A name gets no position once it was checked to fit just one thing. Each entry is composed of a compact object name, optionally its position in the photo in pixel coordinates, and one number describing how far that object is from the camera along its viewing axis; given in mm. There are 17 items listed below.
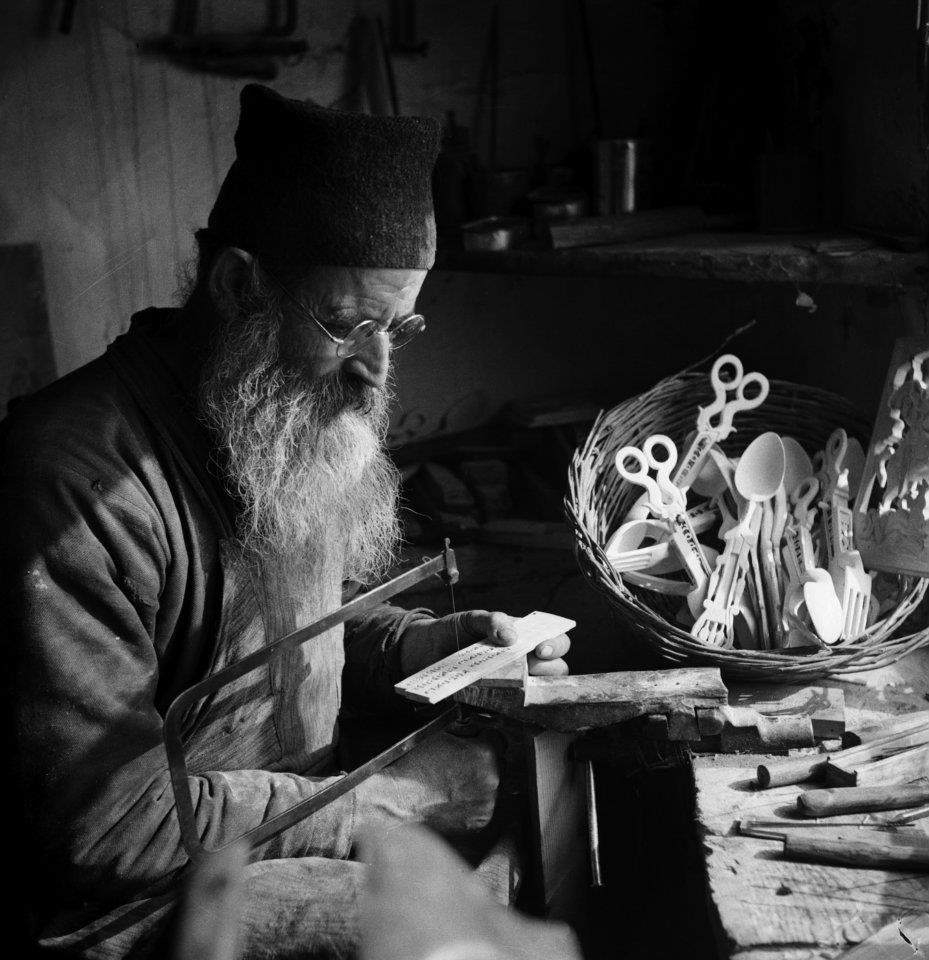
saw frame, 1808
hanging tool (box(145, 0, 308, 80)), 4055
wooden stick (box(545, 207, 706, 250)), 4031
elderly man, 1854
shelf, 2947
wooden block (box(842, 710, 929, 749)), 2213
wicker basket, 2389
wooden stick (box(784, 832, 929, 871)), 1835
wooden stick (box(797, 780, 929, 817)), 1974
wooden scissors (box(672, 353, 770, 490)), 2854
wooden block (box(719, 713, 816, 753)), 2152
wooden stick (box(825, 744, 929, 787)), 2053
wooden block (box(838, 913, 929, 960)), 1645
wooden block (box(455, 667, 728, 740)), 2195
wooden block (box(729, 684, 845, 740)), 2250
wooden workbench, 1719
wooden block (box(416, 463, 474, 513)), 4648
